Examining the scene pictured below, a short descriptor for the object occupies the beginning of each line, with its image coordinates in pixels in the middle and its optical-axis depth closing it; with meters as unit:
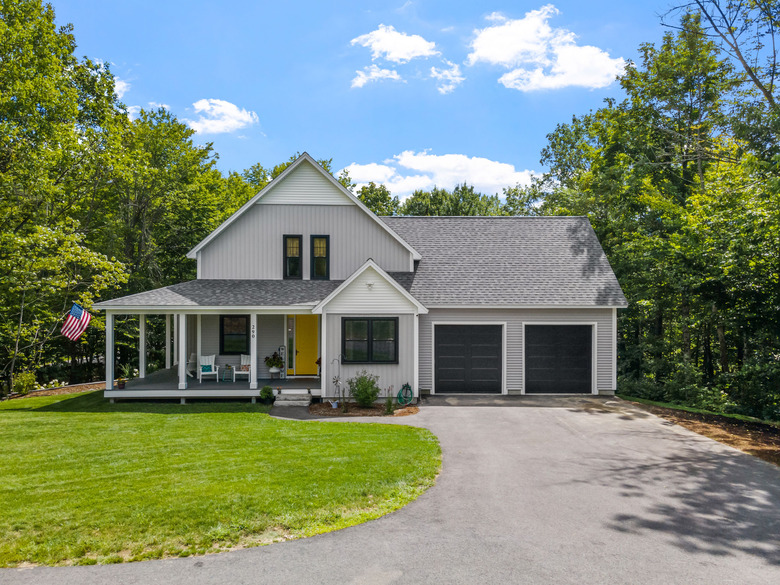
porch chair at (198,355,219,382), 15.77
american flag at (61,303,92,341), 14.56
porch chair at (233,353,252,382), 16.00
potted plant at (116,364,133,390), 19.86
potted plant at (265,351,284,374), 16.09
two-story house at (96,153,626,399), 14.73
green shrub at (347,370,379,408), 13.95
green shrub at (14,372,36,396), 17.53
